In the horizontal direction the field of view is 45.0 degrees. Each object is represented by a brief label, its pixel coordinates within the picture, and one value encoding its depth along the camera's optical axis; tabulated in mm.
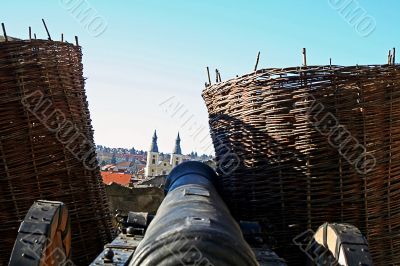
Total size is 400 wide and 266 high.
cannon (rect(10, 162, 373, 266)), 2289
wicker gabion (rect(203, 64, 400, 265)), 4254
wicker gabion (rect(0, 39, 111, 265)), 4453
